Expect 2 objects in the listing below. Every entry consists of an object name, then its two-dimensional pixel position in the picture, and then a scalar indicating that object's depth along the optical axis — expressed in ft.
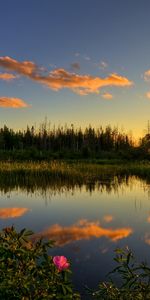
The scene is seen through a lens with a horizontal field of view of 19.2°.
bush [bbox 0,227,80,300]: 12.96
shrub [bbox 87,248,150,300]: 15.24
